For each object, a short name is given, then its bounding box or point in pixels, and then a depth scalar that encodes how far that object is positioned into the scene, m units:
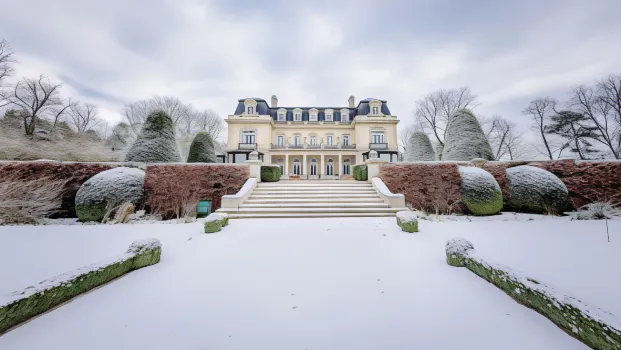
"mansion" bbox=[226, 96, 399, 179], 25.98
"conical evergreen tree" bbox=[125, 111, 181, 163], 10.89
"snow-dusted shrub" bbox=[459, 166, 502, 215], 7.44
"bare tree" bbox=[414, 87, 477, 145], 26.33
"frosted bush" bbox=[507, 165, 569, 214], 7.54
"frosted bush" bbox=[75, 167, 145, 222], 7.08
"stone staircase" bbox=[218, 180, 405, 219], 7.07
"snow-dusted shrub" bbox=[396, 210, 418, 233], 5.14
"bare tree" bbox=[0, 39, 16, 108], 17.30
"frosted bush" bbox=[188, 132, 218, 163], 14.09
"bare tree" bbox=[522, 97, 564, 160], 25.41
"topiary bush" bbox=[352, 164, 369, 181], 10.85
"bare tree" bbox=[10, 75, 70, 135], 19.91
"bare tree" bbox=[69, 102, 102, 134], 28.34
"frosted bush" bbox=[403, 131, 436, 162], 17.22
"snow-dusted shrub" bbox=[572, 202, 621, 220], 6.51
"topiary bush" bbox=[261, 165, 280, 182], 10.67
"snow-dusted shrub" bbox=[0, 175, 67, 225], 6.20
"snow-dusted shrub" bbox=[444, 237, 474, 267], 3.35
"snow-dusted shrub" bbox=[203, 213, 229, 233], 5.30
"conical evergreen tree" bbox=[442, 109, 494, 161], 11.96
